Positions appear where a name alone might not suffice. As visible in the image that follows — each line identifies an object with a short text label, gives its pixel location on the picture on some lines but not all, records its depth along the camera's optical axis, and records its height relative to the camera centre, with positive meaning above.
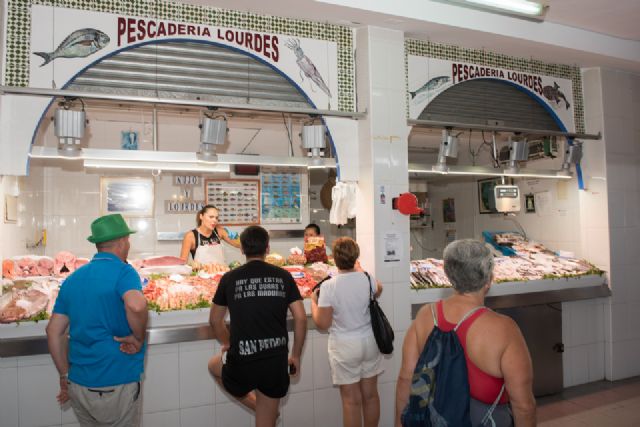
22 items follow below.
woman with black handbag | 3.63 -0.83
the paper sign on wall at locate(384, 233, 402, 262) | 4.60 -0.22
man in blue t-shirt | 2.86 -0.64
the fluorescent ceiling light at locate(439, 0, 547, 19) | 4.28 +2.07
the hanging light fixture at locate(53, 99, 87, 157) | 3.70 +0.84
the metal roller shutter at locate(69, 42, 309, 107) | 3.97 +1.40
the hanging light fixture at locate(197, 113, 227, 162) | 4.12 +0.84
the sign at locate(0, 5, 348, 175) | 3.63 +1.61
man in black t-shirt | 3.08 -0.65
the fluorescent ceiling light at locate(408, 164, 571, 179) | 5.02 +0.61
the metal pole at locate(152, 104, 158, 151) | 4.04 +0.85
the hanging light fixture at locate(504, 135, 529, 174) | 5.52 +0.86
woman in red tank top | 2.05 -0.53
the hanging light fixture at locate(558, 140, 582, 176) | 5.94 +0.87
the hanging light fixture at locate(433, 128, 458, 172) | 5.10 +0.86
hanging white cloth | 4.67 +0.26
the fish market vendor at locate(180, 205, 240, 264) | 6.03 -0.16
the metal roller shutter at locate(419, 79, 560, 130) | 5.20 +1.40
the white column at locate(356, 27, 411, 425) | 4.56 +0.55
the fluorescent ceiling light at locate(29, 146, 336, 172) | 3.82 +0.65
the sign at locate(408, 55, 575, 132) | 4.97 +1.68
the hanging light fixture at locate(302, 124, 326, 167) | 4.51 +0.85
